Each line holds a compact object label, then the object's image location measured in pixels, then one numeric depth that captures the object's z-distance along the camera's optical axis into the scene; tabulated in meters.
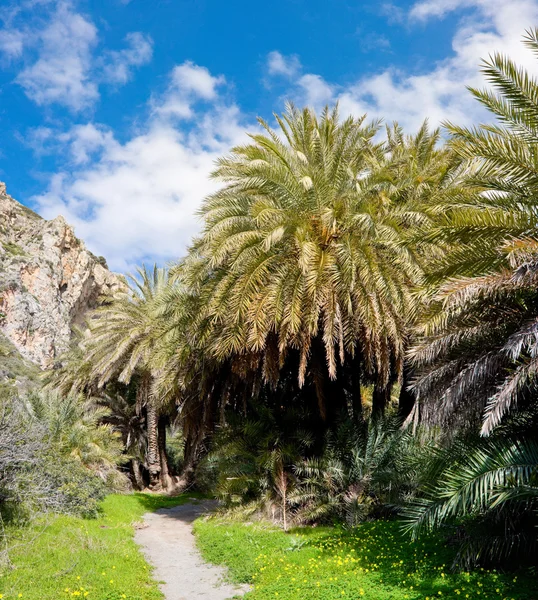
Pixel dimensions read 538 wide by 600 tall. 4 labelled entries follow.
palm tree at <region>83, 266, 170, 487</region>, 20.73
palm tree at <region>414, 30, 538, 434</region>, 6.57
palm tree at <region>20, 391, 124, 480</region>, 14.56
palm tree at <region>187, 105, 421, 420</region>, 10.05
